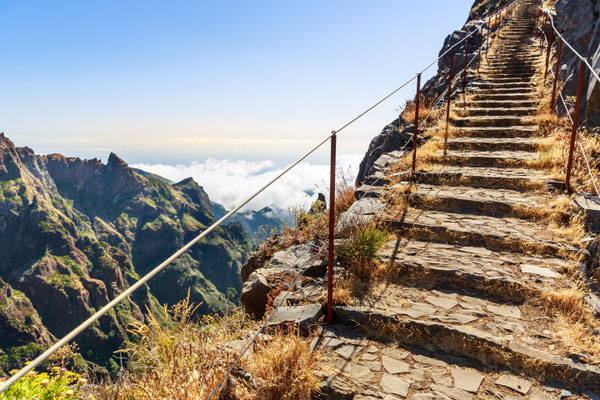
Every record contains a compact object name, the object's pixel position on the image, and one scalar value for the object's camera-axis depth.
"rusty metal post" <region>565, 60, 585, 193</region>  4.75
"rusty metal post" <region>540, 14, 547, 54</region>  15.04
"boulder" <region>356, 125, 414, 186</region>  9.33
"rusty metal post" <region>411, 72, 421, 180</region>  6.00
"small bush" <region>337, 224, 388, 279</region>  4.31
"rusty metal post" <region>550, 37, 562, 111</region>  7.86
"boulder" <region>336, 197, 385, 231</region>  5.15
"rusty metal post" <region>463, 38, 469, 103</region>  10.72
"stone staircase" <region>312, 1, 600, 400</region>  2.80
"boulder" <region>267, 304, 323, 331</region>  3.47
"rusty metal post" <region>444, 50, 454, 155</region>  7.78
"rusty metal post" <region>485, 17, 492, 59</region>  16.19
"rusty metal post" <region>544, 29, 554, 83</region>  10.57
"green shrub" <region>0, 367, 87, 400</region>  2.67
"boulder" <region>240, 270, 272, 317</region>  5.34
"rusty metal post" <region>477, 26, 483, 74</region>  14.34
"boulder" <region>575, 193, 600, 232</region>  4.48
